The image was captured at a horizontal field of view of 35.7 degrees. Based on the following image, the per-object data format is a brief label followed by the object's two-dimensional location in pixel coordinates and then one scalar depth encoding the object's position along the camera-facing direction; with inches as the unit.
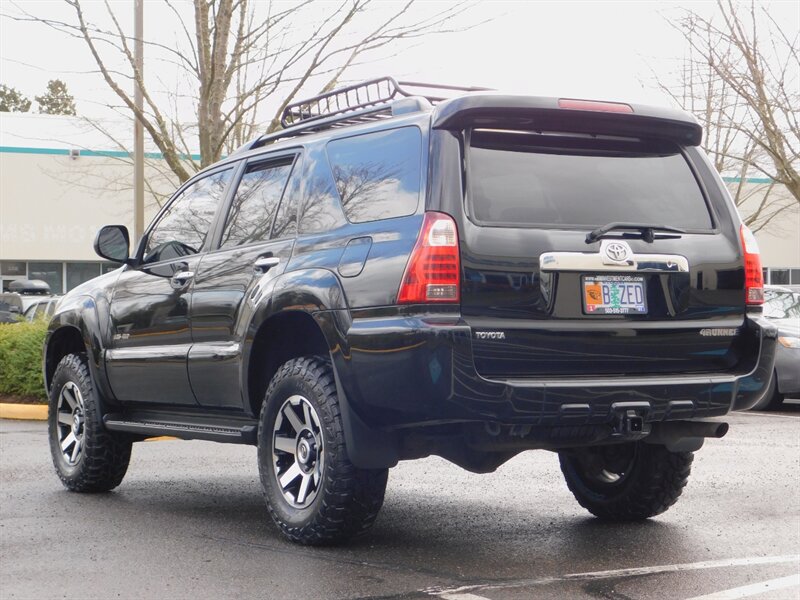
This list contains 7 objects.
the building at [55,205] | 1502.2
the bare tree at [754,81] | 791.1
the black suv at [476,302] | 201.6
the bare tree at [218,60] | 580.7
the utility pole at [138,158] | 637.3
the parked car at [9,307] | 1024.9
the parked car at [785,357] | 553.6
